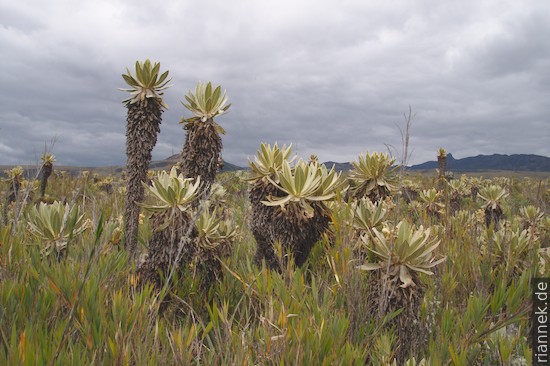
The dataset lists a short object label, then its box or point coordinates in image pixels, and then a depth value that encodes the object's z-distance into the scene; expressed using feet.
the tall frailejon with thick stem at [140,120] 14.66
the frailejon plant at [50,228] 11.25
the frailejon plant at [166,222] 10.77
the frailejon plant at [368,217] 11.53
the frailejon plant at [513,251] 12.76
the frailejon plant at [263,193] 11.86
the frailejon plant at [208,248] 11.23
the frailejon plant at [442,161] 36.52
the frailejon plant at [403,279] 8.80
